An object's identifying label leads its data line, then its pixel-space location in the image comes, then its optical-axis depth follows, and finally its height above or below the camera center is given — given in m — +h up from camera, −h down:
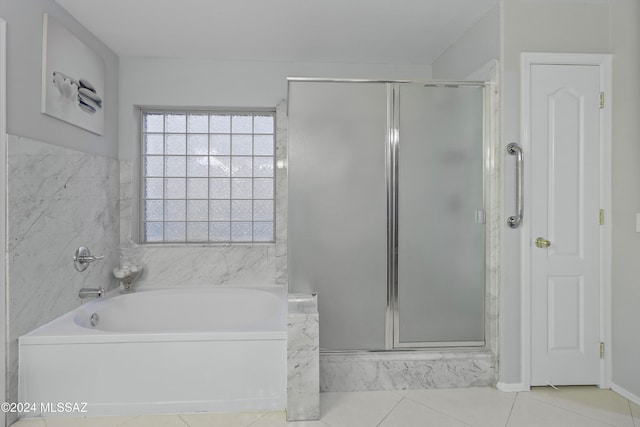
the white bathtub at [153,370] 1.92 -0.82
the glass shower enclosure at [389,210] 2.23 +0.03
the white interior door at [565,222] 2.23 -0.04
